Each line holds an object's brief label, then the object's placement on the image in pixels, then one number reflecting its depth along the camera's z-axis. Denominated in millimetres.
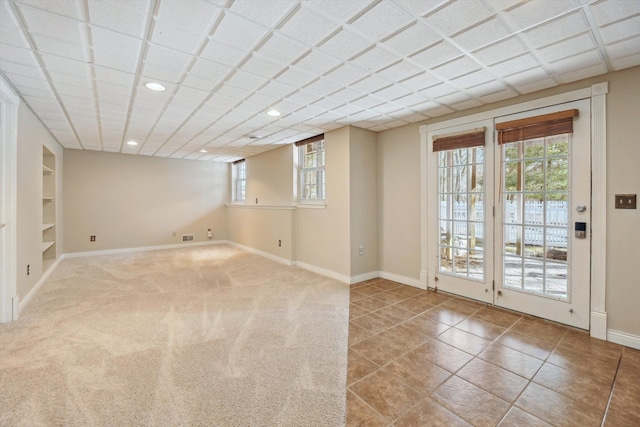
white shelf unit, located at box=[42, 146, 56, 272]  5066
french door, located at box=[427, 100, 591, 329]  2670
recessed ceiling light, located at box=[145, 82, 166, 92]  2718
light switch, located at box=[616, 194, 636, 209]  2371
